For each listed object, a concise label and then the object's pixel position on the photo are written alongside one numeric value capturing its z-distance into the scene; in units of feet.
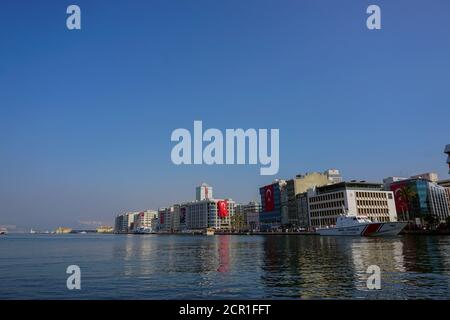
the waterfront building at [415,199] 555.69
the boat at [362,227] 368.89
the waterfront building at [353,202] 521.24
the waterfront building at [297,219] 634.02
